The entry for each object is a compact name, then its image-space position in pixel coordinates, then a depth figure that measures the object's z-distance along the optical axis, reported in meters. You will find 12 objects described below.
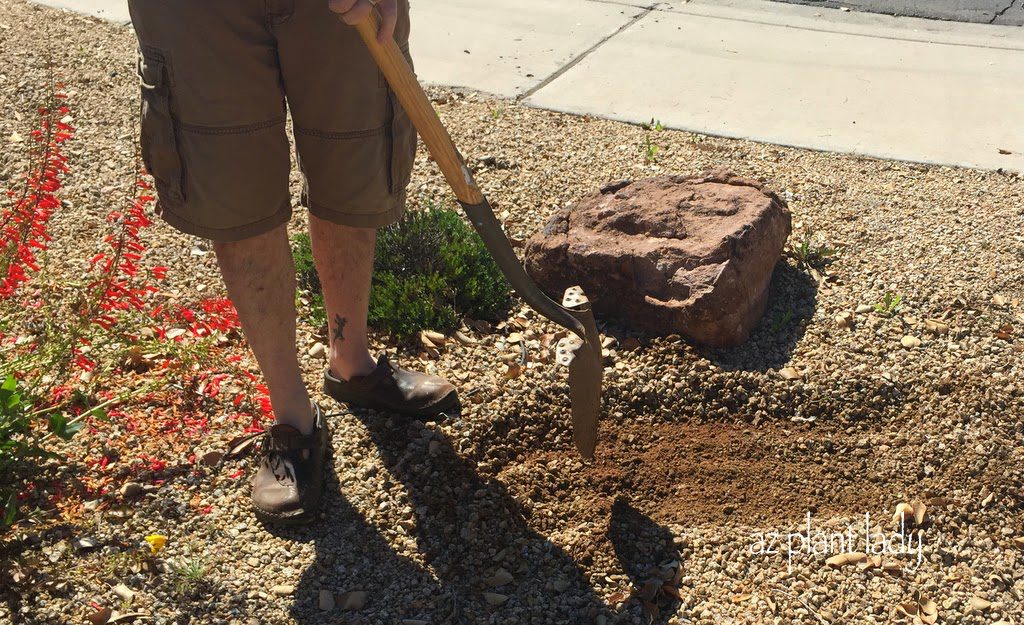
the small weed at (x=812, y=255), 3.78
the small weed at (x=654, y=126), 4.79
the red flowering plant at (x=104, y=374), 2.69
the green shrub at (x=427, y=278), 3.43
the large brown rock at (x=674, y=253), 3.31
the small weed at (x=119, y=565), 2.50
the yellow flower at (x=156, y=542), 2.58
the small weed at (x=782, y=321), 3.45
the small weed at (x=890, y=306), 3.51
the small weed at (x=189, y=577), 2.48
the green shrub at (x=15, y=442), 2.34
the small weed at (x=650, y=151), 4.48
